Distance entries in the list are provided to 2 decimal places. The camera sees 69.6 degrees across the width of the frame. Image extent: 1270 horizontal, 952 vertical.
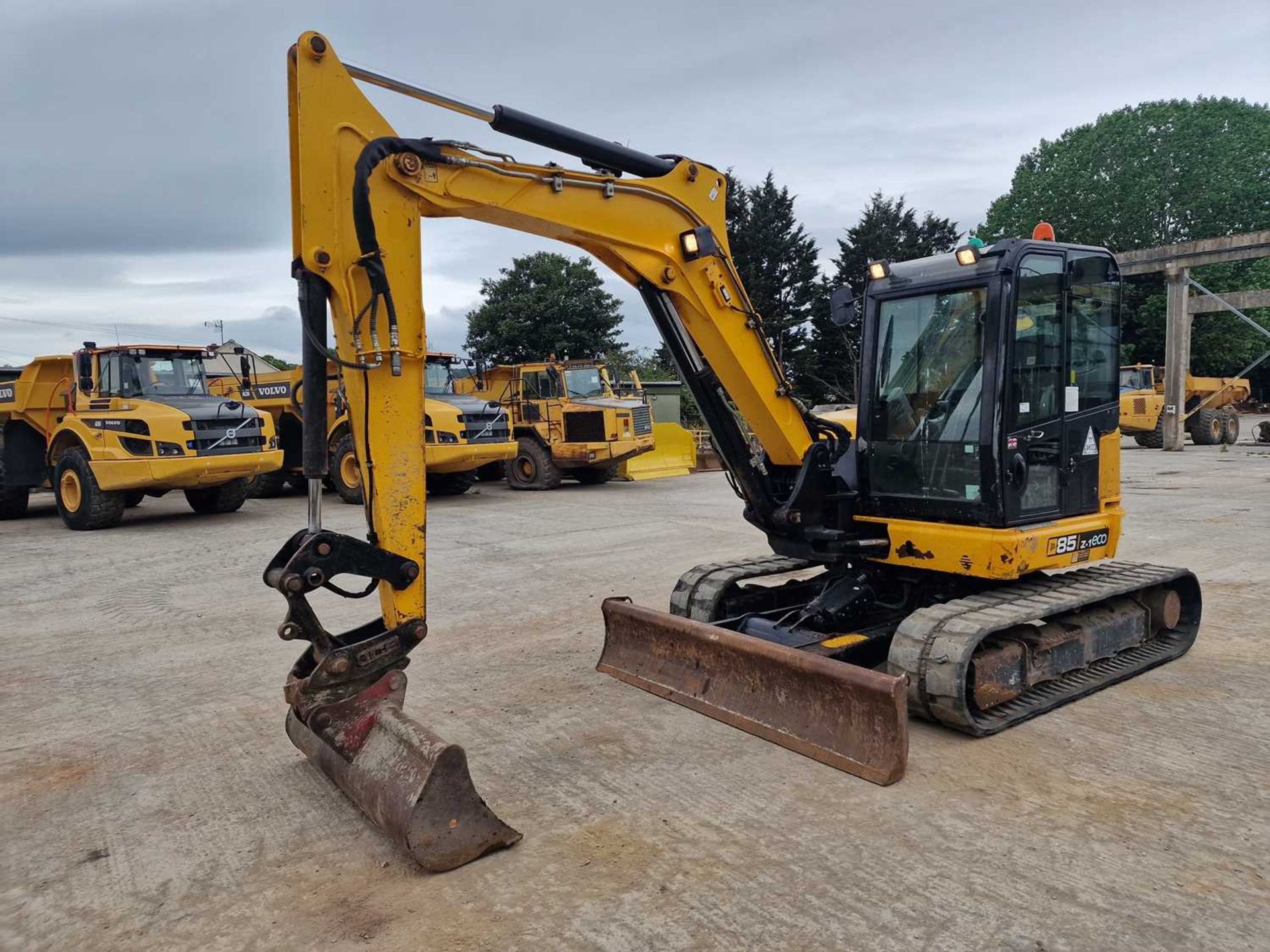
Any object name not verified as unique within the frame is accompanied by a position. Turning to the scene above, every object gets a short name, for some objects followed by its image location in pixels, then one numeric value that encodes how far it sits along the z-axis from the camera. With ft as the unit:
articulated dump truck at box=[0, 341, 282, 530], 39.04
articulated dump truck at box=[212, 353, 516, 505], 46.83
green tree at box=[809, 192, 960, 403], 112.06
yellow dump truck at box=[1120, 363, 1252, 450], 80.89
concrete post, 76.07
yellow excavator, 12.22
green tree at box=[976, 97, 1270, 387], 132.87
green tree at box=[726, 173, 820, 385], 117.39
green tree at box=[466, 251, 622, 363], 123.95
